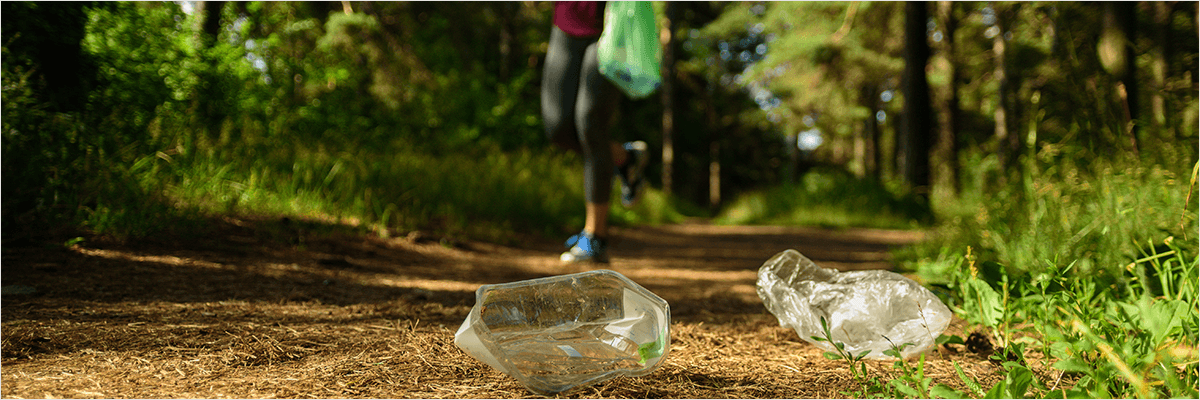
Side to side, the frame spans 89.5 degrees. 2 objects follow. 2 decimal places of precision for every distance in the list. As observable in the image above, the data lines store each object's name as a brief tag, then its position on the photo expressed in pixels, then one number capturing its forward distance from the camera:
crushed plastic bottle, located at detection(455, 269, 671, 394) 1.18
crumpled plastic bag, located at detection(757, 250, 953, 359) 1.50
